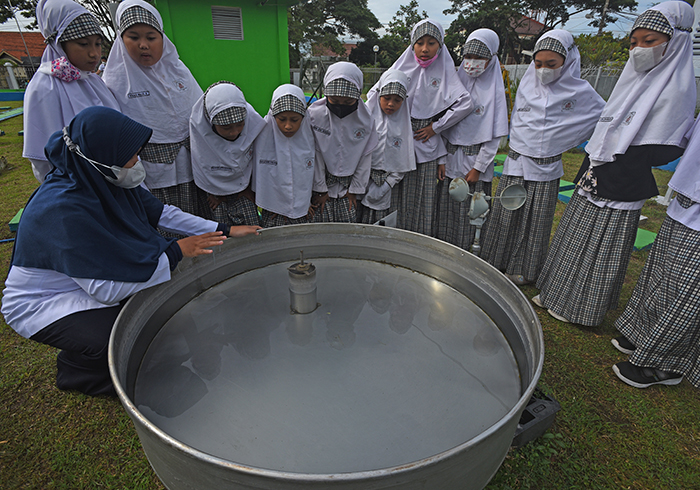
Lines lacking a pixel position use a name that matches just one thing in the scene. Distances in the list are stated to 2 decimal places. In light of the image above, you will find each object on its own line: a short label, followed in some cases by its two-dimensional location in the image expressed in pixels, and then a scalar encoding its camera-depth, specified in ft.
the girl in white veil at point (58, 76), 6.21
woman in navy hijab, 4.85
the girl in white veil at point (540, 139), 8.07
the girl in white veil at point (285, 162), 7.31
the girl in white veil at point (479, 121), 9.11
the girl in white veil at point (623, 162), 6.27
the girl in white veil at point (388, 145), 8.59
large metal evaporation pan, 3.18
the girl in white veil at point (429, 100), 9.15
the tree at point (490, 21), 80.18
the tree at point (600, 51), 42.83
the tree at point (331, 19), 83.66
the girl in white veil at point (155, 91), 6.93
